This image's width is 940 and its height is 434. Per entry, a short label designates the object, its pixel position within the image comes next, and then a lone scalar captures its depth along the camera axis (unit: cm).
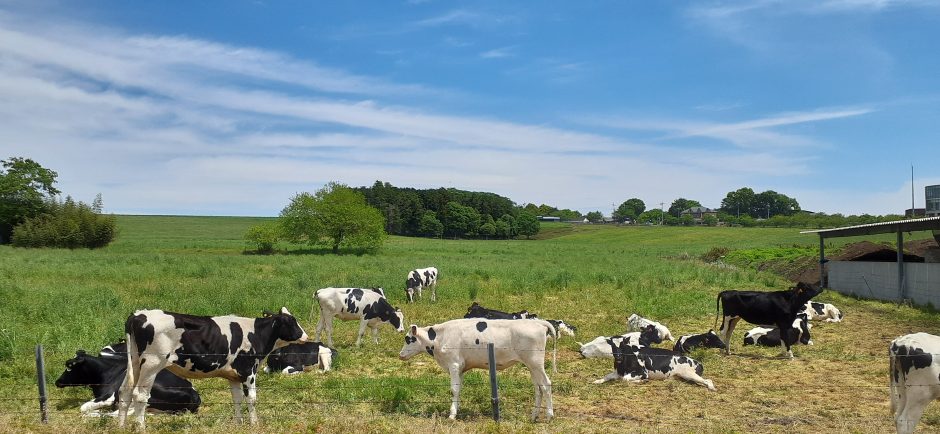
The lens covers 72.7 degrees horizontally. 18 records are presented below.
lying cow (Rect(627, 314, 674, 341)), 1538
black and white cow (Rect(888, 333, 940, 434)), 771
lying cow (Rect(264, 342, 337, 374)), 1209
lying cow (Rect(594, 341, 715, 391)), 1141
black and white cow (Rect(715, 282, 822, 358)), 1448
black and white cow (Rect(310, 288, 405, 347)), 1526
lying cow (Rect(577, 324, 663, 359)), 1335
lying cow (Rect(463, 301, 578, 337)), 1591
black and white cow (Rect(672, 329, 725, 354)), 1438
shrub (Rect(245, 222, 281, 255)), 6009
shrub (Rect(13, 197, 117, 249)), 5837
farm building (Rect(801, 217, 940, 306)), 2152
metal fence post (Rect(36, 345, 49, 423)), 805
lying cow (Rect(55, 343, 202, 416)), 920
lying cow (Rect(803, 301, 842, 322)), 1903
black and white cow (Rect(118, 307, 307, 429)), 820
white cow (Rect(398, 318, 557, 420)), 908
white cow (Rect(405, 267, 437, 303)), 2300
